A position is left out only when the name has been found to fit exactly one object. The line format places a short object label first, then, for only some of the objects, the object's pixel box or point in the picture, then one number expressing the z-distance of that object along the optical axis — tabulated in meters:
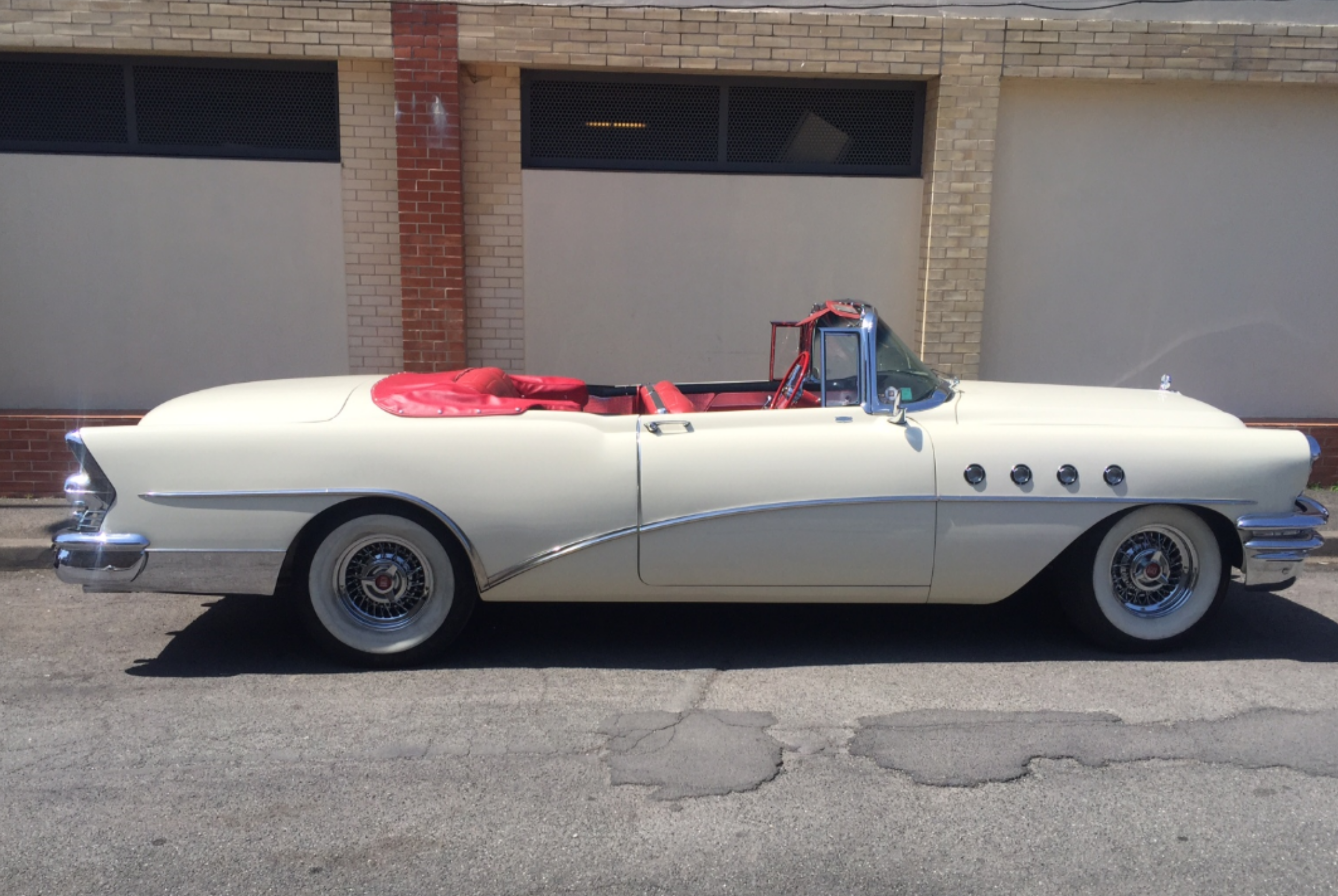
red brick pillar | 7.45
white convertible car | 4.49
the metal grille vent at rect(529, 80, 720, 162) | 7.90
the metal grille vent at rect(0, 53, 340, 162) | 7.55
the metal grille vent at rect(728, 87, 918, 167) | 8.02
